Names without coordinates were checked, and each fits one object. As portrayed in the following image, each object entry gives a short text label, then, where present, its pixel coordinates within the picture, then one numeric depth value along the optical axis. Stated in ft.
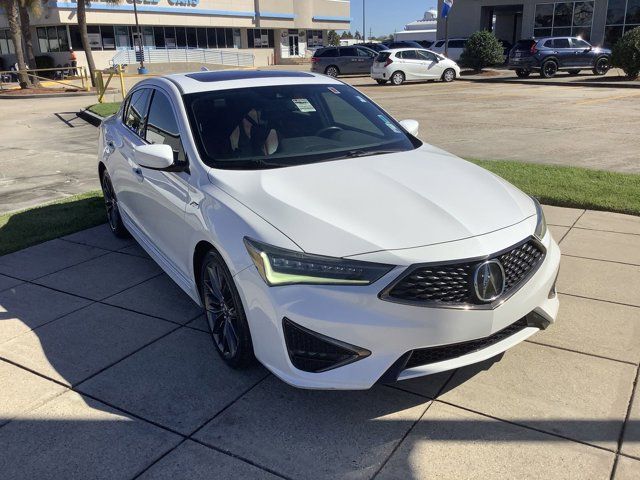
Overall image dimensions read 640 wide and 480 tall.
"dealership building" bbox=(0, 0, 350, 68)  152.97
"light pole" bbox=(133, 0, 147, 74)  148.19
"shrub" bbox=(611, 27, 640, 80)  78.48
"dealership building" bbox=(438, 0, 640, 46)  113.19
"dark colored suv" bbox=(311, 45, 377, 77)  108.27
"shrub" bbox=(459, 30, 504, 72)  101.24
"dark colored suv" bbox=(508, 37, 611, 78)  90.68
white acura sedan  9.30
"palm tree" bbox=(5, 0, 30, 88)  94.38
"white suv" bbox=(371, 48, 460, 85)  88.99
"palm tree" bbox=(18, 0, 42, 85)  113.09
